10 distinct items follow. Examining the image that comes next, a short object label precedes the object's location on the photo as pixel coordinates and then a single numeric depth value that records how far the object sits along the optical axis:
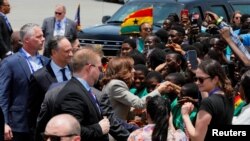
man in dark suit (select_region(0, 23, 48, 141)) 9.31
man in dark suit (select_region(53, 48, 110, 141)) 7.21
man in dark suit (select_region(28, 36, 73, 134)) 8.85
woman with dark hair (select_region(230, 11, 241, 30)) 16.84
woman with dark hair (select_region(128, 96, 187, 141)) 7.14
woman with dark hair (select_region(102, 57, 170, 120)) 9.19
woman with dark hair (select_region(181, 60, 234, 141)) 7.48
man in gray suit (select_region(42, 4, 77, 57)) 16.16
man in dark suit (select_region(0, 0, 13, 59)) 14.18
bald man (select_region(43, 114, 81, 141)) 5.98
